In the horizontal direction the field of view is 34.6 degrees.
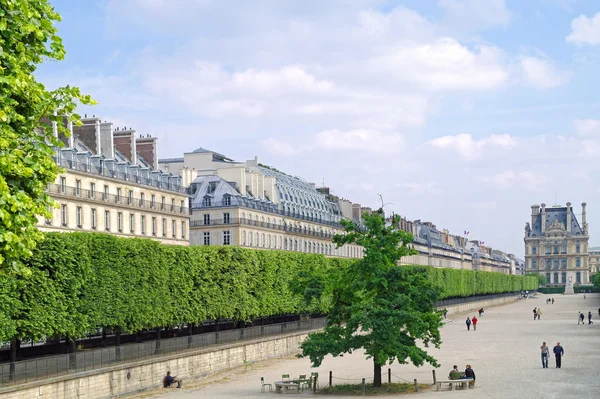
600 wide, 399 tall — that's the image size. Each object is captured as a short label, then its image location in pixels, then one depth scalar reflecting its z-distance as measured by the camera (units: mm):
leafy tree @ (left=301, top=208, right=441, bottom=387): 36656
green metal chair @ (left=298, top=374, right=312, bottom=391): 39216
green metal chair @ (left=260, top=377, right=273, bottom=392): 39825
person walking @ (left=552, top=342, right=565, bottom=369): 45844
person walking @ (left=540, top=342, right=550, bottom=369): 45594
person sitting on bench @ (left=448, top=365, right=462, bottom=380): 38531
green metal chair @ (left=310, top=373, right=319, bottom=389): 39188
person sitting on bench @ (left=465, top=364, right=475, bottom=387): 38875
